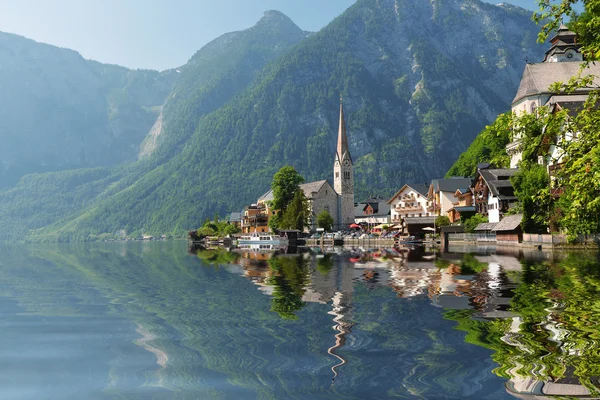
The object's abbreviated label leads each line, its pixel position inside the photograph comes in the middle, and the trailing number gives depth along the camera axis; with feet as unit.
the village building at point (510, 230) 212.58
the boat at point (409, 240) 284.00
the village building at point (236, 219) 566.93
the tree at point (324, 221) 424.46
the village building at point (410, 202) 420.77
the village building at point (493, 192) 260.21
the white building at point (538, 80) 287.69
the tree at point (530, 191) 199.00
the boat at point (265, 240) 342.03
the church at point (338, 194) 456.45
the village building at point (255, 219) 479.82
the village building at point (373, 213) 477.28
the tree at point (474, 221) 284.14
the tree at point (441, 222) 313.94
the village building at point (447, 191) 359.87
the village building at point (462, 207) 318.45
